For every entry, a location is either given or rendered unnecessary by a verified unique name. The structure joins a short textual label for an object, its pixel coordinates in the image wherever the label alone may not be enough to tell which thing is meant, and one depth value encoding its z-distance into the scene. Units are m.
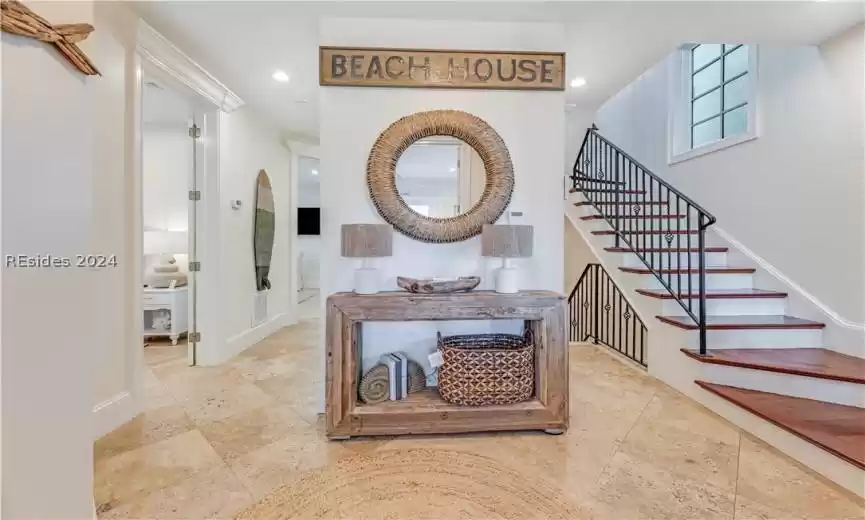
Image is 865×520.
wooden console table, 2.20
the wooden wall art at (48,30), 1.07
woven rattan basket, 2.29
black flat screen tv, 8.70
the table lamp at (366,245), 2.31
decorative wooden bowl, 2.29
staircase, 2.06
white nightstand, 4.28
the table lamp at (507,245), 2.36
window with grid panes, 3.92
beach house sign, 2.51
